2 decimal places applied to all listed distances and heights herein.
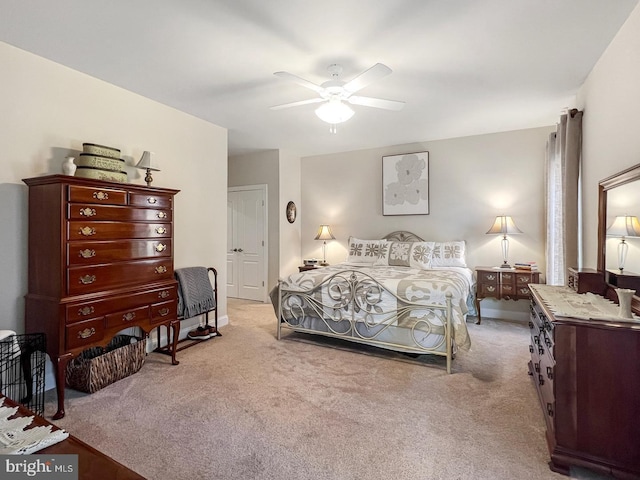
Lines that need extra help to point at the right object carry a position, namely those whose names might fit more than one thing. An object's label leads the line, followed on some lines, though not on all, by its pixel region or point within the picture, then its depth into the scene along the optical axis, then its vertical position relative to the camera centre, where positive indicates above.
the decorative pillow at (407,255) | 4.59 -0.23
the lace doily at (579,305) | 1.75 -0.40
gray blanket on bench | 3.51 -0.59
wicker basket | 2.60 -1.03
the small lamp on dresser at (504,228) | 4.39 +0.14
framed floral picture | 5.18 +0.87
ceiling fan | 2.58 +1.18
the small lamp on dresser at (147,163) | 3.21 +0.73
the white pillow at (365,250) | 5.00 -0.18
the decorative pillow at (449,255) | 4.61 -0.23
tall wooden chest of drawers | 2.32 -0.19
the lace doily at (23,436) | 1.08 -0.68
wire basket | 2.19 -0.93
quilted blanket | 3.05 -0.55
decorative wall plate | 5.90 +0.48
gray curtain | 3.16 +0.43
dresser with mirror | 1.63 -0.75
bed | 3.04 -0.68
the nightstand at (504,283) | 4.12 -0.57
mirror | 1.98 +0.19
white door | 5.79 -0.06
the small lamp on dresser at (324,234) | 5.77 +0.08
